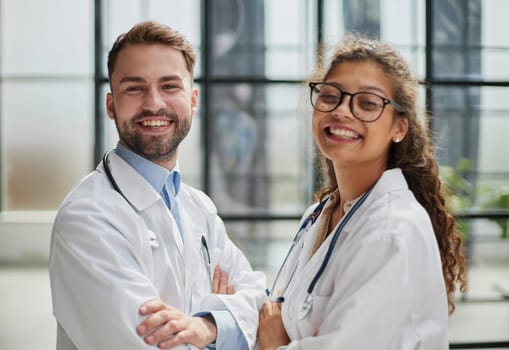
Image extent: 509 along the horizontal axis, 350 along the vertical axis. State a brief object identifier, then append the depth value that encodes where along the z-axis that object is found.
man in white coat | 1.60
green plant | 3.92
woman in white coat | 1.50
